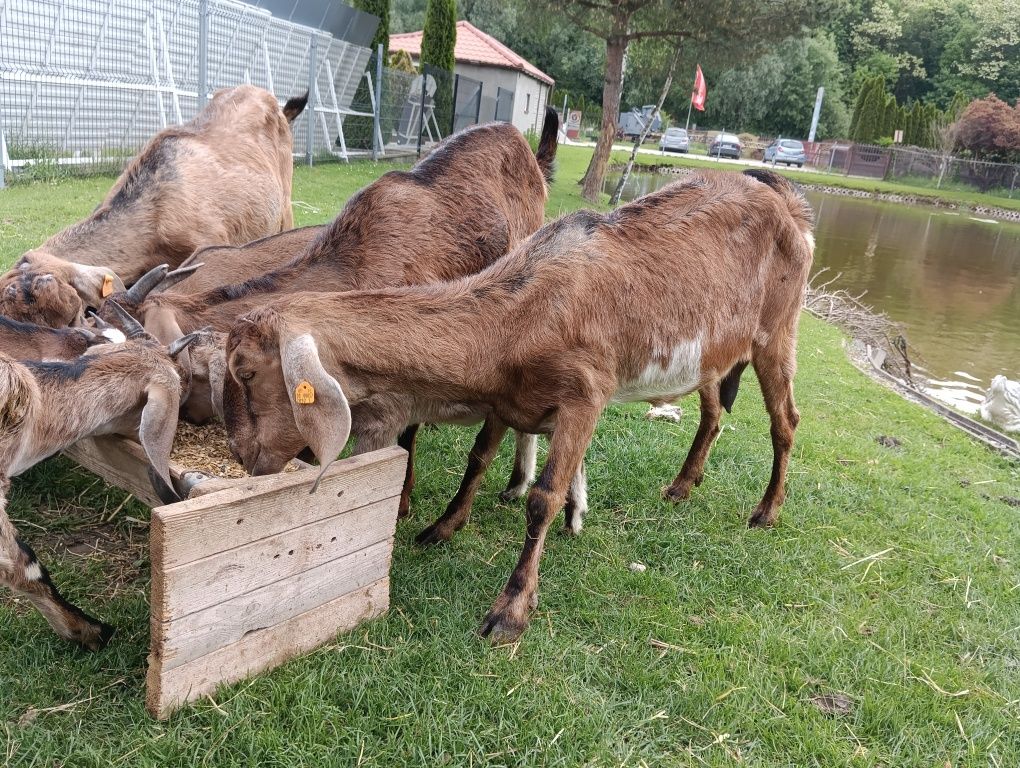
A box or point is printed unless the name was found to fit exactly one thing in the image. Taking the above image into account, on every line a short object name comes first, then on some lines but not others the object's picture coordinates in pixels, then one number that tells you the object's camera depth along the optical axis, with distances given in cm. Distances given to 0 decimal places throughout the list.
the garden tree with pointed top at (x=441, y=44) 2223
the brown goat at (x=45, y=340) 343
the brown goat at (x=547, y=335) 292
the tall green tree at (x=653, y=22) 1655
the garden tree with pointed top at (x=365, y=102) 1855
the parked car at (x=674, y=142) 4469
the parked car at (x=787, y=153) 4522
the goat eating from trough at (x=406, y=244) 341
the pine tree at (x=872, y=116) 4469
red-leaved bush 3734
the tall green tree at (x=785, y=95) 5006
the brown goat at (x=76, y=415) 261
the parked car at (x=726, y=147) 4334
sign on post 5100
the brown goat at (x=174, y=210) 428
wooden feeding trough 227
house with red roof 3241
